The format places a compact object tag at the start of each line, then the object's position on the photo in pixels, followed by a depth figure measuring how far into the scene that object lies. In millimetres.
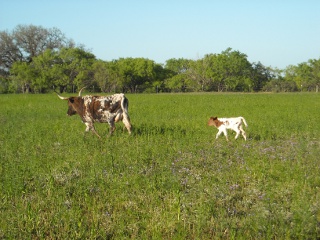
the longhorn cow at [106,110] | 13062
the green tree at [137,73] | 79125
